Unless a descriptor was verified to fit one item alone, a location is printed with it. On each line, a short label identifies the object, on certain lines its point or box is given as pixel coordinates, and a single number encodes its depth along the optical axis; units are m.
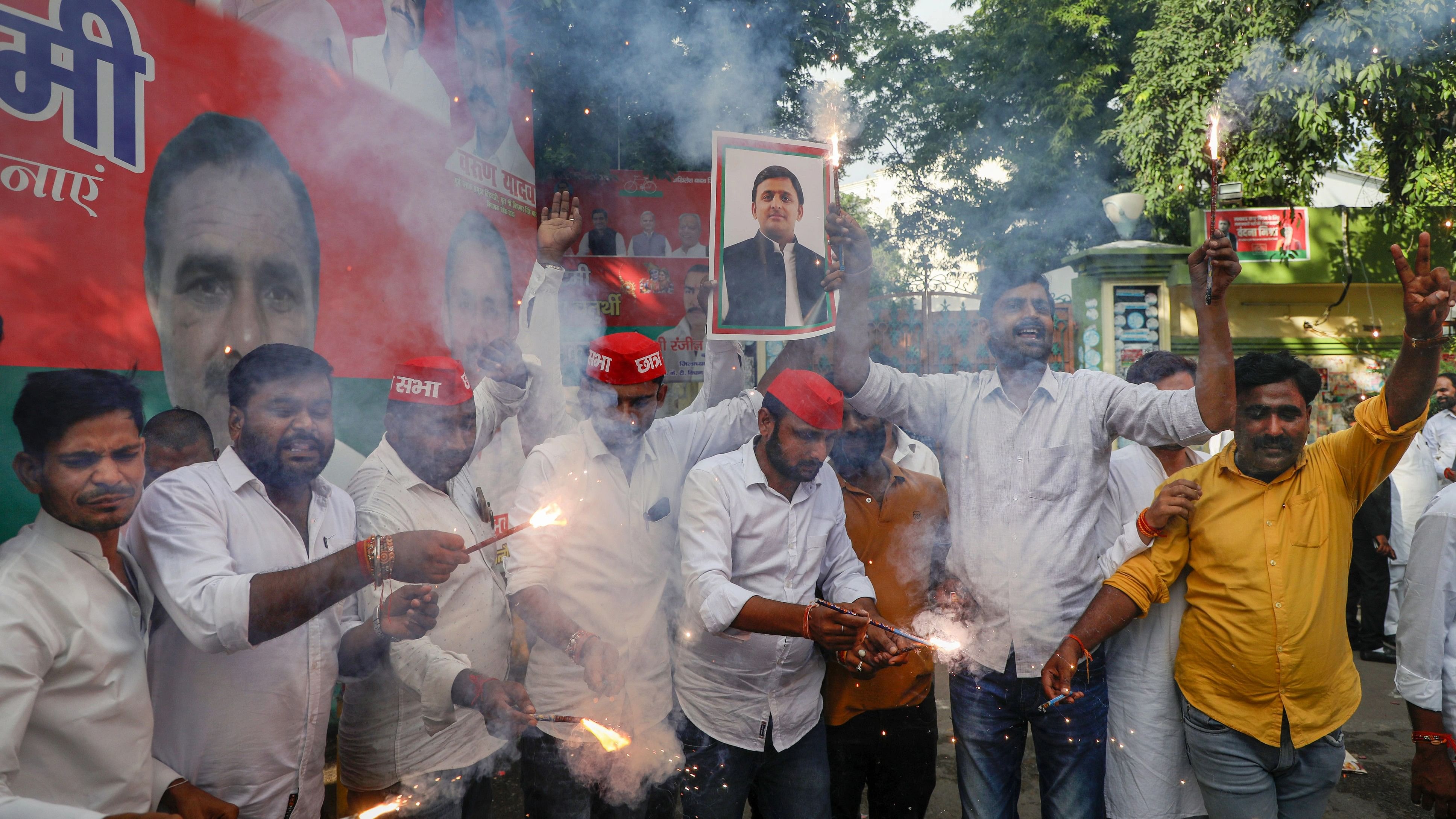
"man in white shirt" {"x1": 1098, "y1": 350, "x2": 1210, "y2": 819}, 2.83
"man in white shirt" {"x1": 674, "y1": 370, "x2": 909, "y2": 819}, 2.80
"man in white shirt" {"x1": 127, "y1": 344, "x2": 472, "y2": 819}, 2.04
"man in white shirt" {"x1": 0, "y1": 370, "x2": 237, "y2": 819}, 1.76
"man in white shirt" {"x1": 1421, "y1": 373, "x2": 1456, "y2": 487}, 6.79
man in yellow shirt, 2.59
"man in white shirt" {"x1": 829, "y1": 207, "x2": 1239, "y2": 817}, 2.88
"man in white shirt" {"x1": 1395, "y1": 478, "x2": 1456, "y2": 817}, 2.81
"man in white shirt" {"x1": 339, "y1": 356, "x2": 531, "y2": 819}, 2.71
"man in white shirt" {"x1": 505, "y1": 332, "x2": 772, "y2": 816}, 2.98
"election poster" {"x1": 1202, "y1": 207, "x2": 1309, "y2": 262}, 11.91
